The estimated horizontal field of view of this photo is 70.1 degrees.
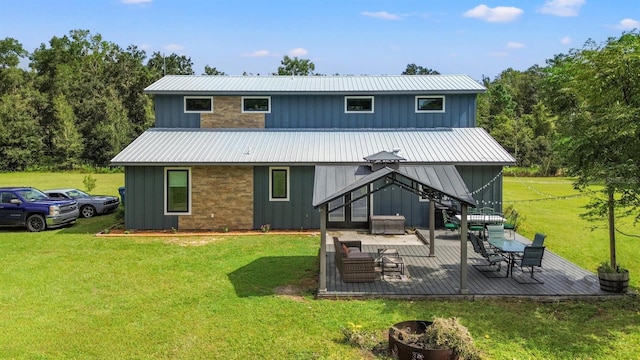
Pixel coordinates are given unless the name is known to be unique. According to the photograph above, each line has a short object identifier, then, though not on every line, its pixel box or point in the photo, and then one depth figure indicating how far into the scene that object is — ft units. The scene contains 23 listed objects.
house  52.85
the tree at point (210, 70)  191.38
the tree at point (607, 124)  26.27
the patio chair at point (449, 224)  49.70
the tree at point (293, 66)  189.37
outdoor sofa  32.14
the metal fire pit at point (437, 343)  19.77
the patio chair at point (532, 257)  31.65
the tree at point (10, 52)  186.09
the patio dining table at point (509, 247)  33.55
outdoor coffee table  34.60
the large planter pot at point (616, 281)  29.58
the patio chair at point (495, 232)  37.69
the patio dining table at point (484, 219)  46.37
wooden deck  29.76
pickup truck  53.42
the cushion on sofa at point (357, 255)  32.42
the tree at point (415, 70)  226.58
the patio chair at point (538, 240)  35.48
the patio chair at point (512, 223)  47.32
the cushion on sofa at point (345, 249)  33.93
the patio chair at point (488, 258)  33.40
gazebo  29.71
